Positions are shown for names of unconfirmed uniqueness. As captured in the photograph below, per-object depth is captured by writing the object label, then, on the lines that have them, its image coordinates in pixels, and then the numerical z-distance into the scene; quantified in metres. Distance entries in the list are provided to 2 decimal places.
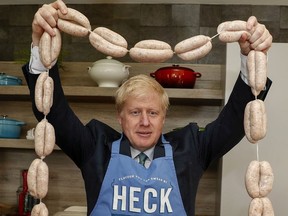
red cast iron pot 2.18
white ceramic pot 2.20
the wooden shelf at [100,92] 2.18
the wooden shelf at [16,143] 2.30
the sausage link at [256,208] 1.05
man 1.22
